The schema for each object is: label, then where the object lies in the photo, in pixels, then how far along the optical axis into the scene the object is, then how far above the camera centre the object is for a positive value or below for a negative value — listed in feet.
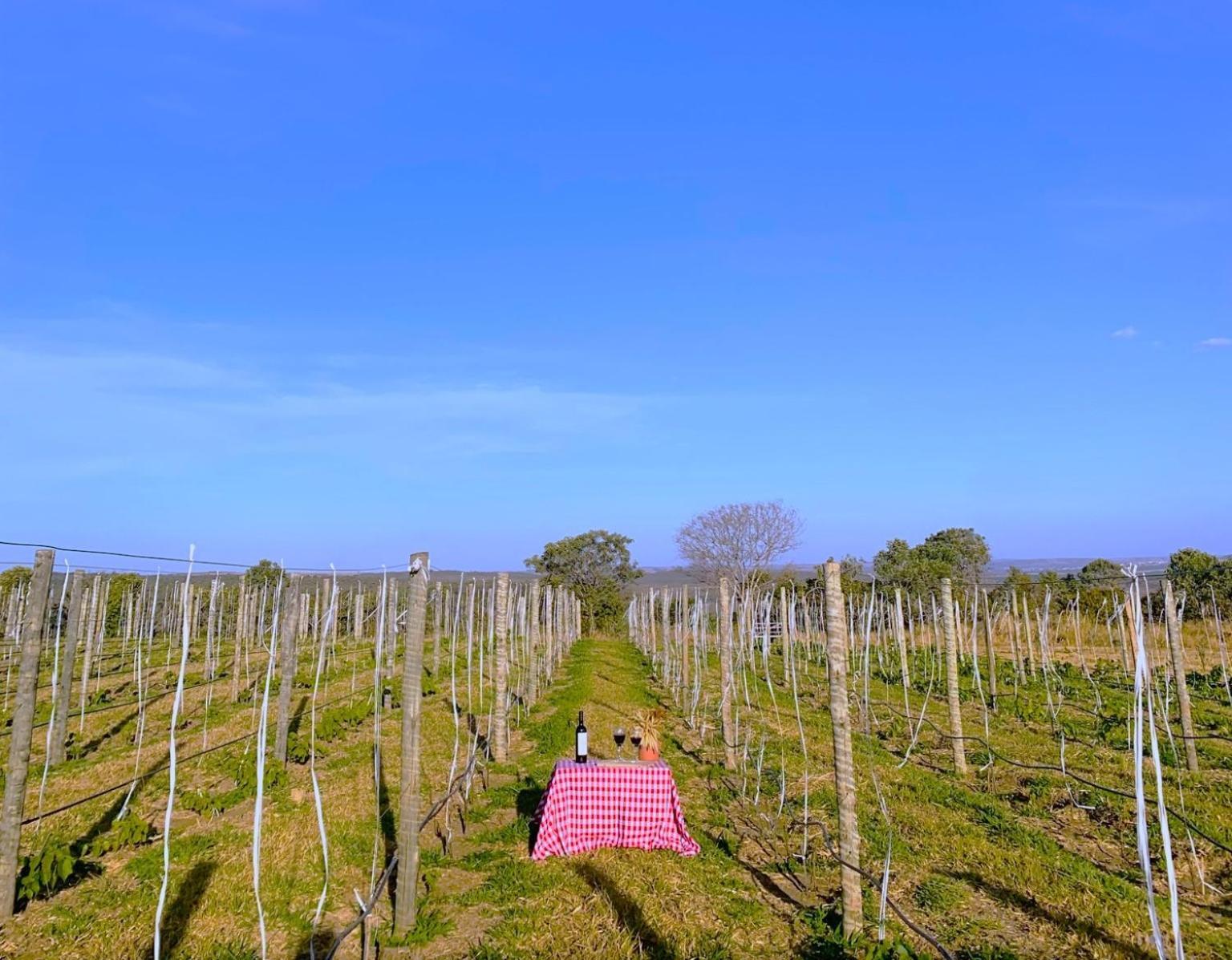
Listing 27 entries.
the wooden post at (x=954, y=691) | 24.91 -3.16
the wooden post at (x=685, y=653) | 38.32 -2.83
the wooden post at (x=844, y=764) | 12.69 -2.84
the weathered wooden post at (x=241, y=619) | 39.06 -1.19
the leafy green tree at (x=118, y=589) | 90.17 +1.64
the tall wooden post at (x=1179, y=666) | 24.67 -2.45
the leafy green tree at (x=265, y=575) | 90.12 +3.08
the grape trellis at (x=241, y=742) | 14.06 -5.27
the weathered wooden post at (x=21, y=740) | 13.80 -2.58
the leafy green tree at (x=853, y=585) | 90.74 +1.51
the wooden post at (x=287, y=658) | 25.09 -1.90
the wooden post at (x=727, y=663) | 26.94 -2.49
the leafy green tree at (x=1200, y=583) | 65.36 +1.00
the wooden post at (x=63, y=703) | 24.72 -3.45
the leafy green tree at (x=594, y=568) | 111.65 +4.73
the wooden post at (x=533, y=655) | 38.22 -3.02
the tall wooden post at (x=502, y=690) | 25.80 -3.21
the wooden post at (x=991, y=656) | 35.46 -3.12
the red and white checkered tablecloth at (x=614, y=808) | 17.31 -4.87
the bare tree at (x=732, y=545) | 139.85 +9.95
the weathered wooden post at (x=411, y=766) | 13.76 -3.07
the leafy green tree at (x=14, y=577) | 78.12 +2.82
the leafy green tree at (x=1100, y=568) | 83.43 +3.32
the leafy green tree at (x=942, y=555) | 114.52 +6.65
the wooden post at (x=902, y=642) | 39.81 -2.41
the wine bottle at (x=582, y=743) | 17.75 -3.40
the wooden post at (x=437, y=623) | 30.66 -0.98
